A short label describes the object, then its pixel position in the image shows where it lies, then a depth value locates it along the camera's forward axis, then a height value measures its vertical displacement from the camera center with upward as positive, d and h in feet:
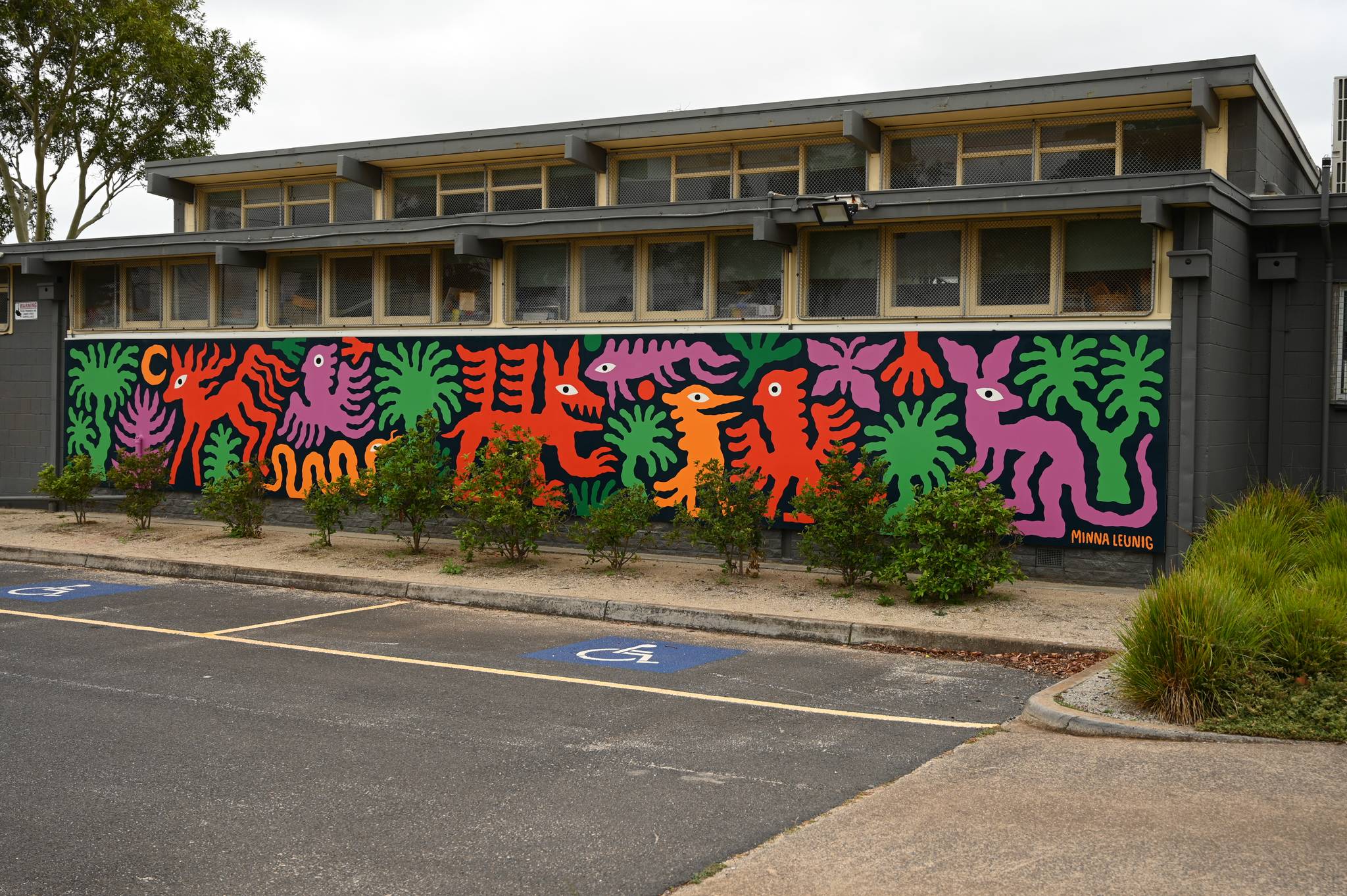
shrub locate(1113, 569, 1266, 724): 25.05 -4.25
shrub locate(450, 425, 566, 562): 47.32 -2.87
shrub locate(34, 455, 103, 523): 60.39 -3.20
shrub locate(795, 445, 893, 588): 41.60 -2.95
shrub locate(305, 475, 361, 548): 51.34 -3.32
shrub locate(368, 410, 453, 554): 49.65 -2.33
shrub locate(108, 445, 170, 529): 58.29 -2.89
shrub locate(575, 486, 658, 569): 46.21 -3.56
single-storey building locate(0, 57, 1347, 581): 43.21 +4.95
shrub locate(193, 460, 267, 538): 55.31 -3.61
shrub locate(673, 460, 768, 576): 44.16 -3.08
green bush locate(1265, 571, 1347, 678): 25.32 -4.01
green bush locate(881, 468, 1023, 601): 39.17 -3.47
